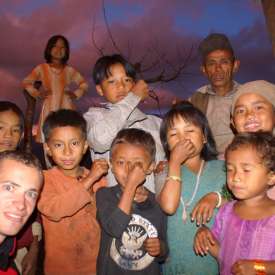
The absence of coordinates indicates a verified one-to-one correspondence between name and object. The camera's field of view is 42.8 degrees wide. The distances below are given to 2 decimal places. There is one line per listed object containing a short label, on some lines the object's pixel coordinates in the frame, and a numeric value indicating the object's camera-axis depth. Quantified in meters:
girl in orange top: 5.00
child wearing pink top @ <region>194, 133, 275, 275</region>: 1.96
